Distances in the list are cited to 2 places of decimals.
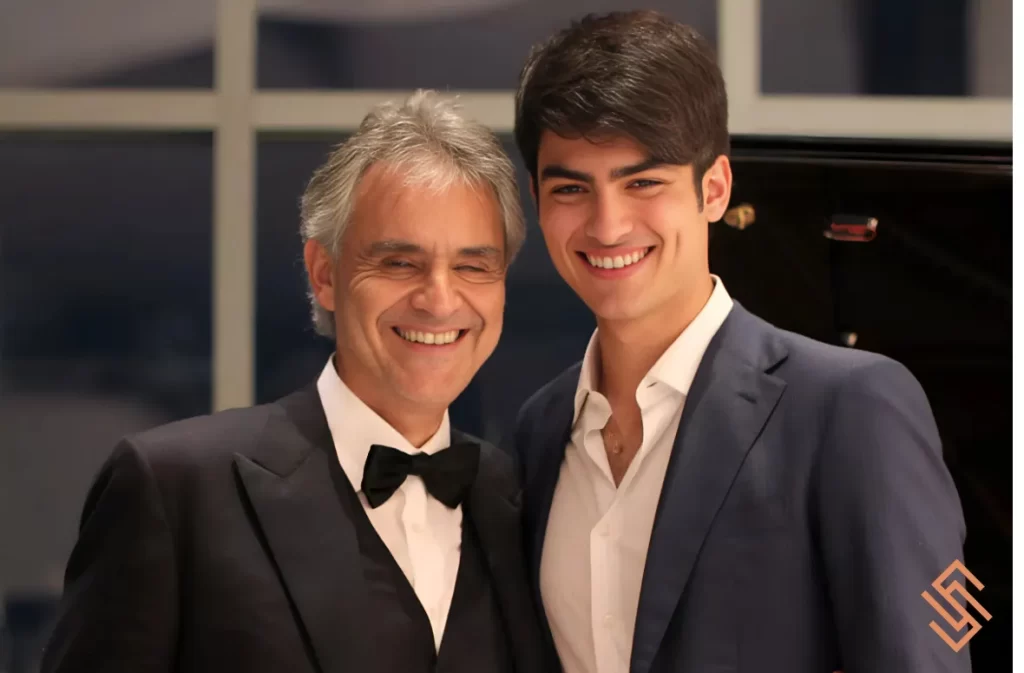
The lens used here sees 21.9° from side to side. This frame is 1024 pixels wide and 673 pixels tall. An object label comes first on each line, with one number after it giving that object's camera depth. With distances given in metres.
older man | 2.11
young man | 2.09
